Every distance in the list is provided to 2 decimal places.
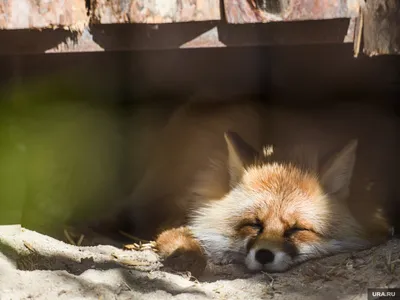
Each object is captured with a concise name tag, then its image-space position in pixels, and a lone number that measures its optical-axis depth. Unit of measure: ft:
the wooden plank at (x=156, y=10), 15.98
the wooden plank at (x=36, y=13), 16.11
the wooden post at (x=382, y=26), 16.19
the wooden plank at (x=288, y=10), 15.98
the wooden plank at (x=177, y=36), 16.75
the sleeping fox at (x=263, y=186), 18.58
